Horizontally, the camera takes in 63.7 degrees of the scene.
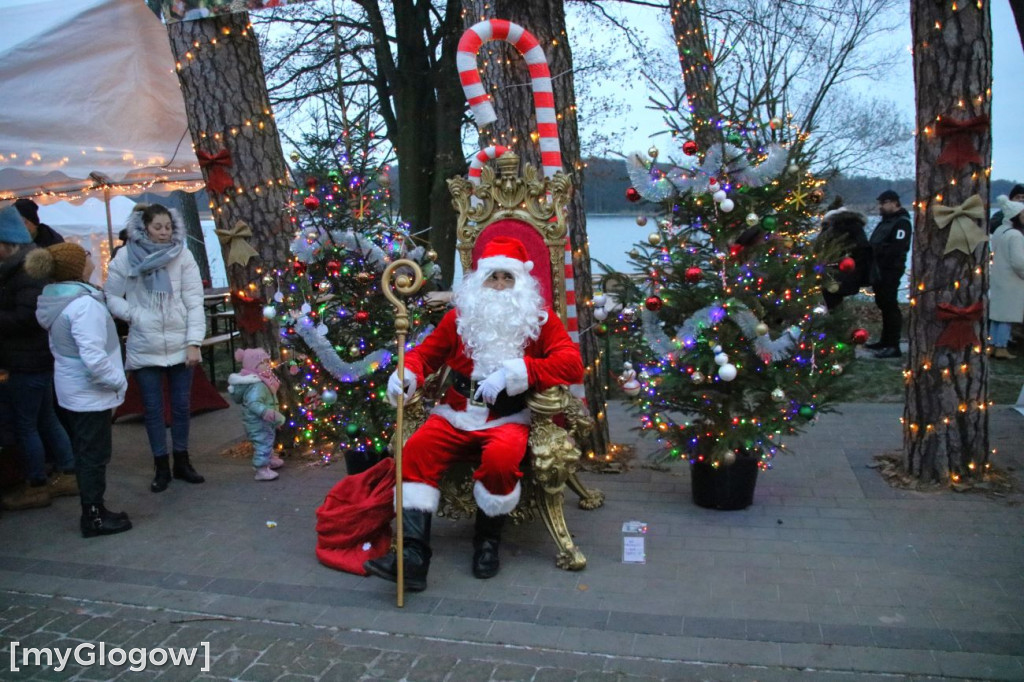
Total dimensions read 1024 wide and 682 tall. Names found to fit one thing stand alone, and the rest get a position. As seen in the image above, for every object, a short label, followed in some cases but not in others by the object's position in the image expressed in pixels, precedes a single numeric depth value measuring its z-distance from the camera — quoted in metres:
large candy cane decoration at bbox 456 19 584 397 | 5.39
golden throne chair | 4.47
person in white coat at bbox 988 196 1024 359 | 8.86
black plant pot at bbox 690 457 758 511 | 5.21
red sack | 4.62
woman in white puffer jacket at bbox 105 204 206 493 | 5.80
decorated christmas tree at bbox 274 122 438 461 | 5.79
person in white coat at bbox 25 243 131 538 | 4.86
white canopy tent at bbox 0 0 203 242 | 6.48
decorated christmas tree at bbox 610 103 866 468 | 4.98
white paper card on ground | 4.56
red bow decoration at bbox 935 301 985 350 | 5.18
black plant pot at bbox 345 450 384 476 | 5.91
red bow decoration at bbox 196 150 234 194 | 6.59
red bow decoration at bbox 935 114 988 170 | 5.09
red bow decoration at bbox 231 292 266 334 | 6.70
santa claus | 4.29
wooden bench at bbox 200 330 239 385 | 9.55
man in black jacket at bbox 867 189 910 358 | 9.77
